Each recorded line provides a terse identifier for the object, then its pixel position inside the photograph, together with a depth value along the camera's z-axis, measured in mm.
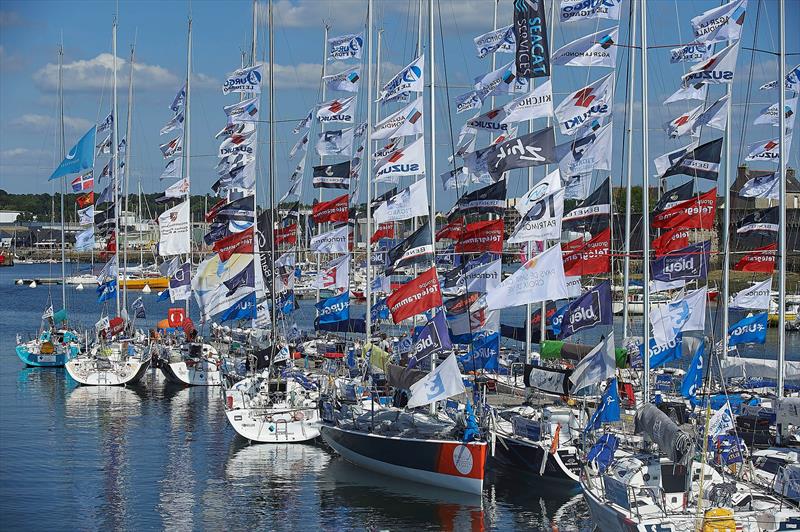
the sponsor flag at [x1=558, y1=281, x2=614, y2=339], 42188
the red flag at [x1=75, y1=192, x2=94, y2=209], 74250
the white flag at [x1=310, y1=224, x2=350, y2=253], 57838
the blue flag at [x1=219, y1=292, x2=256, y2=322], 60969
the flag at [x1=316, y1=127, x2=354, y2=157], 59188
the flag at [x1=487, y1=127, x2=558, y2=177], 39844
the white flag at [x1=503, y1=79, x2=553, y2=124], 41062
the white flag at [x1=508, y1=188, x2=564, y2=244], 40344
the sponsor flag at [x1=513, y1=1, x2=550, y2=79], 40375
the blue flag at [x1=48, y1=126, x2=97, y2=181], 70062
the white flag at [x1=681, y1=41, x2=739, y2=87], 42794
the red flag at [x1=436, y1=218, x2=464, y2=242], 64562
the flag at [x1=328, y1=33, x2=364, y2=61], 55312
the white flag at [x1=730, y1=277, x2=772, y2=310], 51125
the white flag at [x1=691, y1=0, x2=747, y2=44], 43125
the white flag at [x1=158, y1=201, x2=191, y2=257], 66188
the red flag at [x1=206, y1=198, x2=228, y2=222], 67375
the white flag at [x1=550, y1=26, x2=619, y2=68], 41375
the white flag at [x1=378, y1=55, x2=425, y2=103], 44156
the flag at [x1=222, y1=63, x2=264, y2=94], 61594
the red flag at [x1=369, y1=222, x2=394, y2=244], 64400
